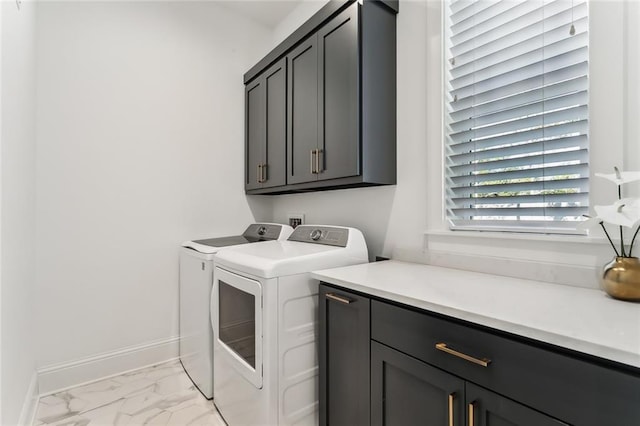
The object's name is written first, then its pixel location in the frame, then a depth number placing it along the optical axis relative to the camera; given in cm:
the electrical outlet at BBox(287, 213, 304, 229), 257
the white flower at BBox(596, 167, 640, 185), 93
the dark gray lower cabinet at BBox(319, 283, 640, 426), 68
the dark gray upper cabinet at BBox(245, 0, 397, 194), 165
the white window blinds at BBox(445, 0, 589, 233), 118
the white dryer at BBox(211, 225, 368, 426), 136
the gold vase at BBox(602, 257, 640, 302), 93
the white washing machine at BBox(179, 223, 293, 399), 186
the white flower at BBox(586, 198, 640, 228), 92
